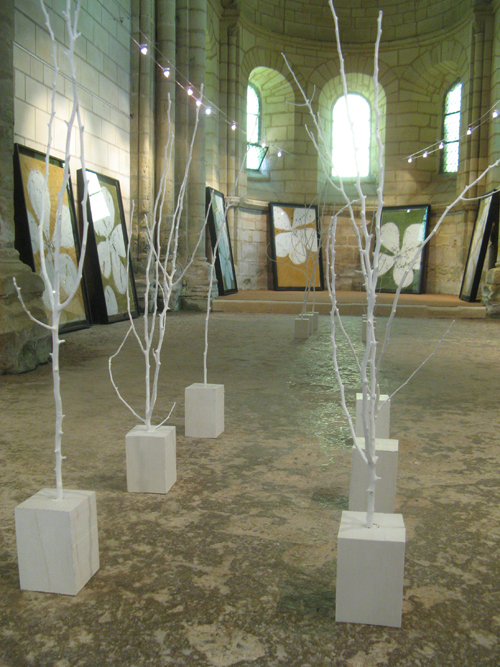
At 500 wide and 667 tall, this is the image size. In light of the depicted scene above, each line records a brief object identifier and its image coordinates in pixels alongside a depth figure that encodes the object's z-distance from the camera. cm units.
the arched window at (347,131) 1381
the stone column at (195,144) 942
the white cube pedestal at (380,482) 195
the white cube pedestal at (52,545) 150
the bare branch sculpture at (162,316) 224
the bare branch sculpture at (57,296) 147
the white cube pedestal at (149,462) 213
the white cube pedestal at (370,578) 138
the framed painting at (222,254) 1060
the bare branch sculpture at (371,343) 145
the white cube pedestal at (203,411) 280
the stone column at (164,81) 886
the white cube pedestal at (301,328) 643
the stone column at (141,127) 857
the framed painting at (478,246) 1016
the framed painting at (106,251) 735
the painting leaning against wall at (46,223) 584
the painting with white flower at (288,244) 1305
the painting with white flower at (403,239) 1275
